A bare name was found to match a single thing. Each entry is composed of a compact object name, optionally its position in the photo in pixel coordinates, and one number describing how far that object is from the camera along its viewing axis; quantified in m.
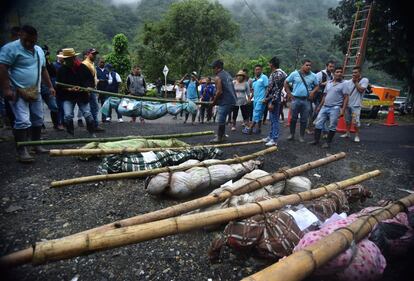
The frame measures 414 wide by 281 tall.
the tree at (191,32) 29.81
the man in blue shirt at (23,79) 4.08
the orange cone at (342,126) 8.97
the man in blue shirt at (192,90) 10.83
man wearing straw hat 6.02
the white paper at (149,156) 4.20
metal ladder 9.53
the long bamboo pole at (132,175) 3.50
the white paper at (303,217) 2.42
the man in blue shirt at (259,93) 7.58
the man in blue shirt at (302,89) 6.40
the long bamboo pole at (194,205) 1.66
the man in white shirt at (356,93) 6.96
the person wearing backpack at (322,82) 7.87
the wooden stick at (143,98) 7.01
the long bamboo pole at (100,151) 3.99
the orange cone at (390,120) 12.12
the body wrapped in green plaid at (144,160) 4.05
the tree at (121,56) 24.75
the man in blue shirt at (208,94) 10.77
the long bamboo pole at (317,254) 1.57
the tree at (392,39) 12.19
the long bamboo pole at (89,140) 4.24
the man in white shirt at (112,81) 9.25
